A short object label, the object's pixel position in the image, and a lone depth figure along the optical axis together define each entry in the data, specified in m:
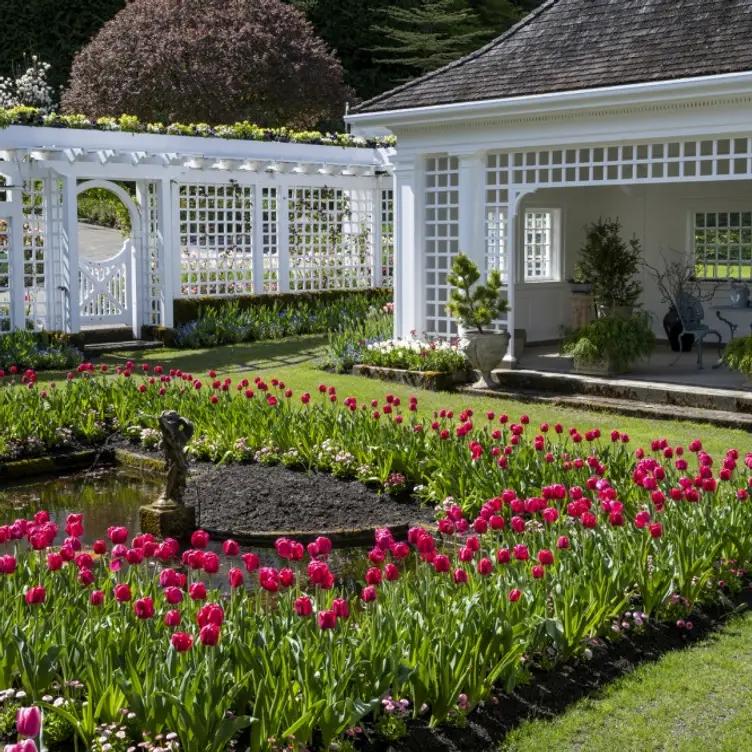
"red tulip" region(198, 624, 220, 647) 4.17
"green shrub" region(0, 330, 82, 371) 16.19
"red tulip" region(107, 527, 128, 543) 5.29
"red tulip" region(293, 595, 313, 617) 4.52
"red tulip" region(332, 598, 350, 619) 4.51
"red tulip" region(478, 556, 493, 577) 5.06
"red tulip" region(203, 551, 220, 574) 4.80
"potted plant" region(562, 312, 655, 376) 13.38
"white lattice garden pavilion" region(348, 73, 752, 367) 12.38
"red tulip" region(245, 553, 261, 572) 4.88
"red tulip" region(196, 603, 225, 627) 4.29
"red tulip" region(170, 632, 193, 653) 4.14
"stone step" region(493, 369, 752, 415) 11.95
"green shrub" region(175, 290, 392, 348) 19.17
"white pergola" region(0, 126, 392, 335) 17.77
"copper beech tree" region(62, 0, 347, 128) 33.72
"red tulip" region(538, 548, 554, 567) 5.20
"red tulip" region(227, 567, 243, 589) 4.73
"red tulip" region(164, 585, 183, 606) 4.56
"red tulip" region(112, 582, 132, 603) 4.67
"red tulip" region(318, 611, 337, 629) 4.39
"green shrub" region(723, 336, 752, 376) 11.95
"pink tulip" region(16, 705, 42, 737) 3.07
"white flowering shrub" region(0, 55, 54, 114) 33.16
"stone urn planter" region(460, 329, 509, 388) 13.52
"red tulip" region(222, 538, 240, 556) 5.16
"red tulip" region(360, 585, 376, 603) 4.74
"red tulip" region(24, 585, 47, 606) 4.69
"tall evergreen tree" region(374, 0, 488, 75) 38.34
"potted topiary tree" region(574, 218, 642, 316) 15.41
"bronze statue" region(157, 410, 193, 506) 7.84
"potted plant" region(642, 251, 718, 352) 15.65
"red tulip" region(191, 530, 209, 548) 5.30
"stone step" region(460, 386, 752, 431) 11.54
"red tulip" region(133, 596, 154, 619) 4.54
